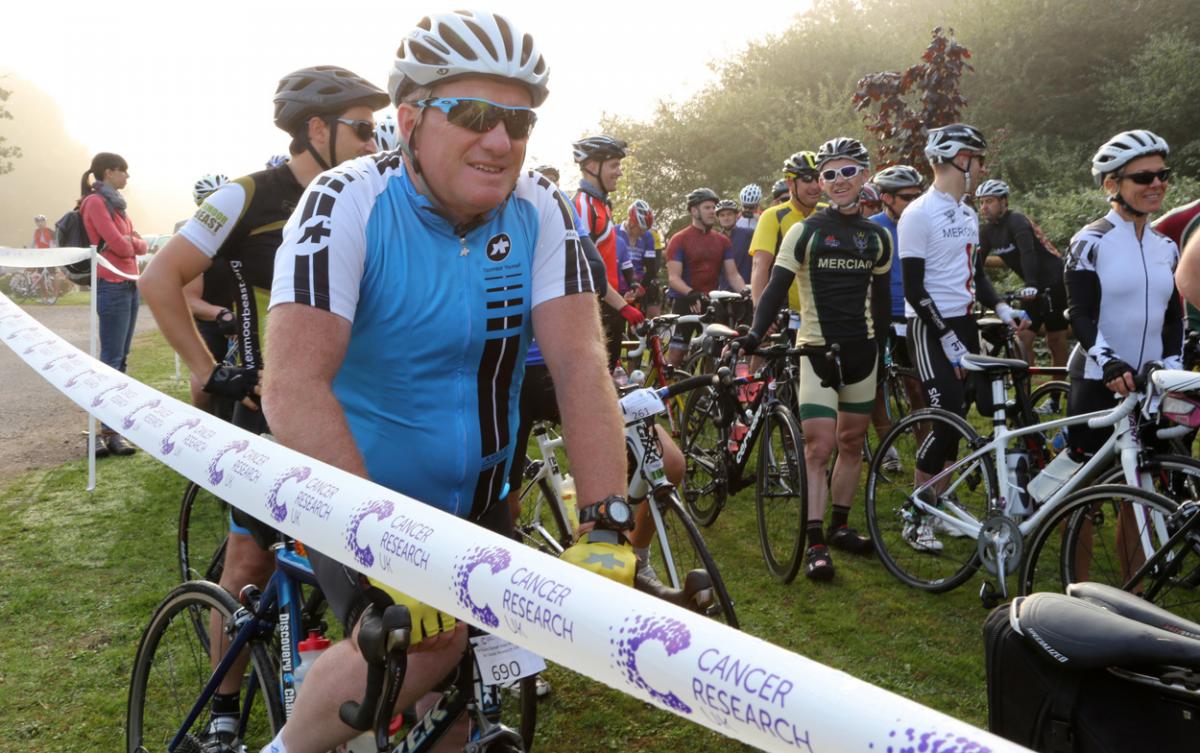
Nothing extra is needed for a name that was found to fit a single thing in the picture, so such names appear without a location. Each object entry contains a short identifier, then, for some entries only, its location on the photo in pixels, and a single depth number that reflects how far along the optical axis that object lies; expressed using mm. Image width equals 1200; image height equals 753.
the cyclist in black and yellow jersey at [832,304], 5852
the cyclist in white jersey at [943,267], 5859
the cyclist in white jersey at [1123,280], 4816
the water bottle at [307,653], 2559
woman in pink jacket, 9195
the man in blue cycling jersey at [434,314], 2100
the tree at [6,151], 53750
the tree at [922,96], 11227
